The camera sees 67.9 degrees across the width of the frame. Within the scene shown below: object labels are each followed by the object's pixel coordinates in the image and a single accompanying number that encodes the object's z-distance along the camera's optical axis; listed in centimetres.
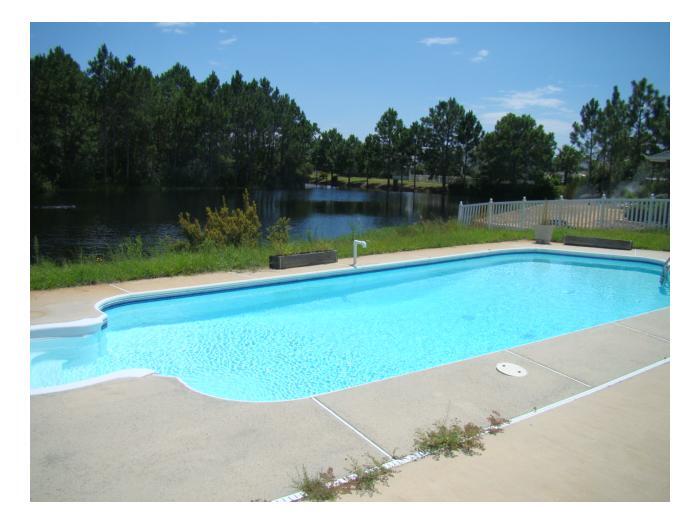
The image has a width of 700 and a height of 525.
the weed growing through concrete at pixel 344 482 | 281
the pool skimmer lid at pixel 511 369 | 469
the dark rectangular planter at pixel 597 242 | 1275
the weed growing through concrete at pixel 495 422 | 359
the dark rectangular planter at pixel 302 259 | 960
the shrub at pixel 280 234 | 1148
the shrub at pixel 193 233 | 1090
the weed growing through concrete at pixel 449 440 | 330
